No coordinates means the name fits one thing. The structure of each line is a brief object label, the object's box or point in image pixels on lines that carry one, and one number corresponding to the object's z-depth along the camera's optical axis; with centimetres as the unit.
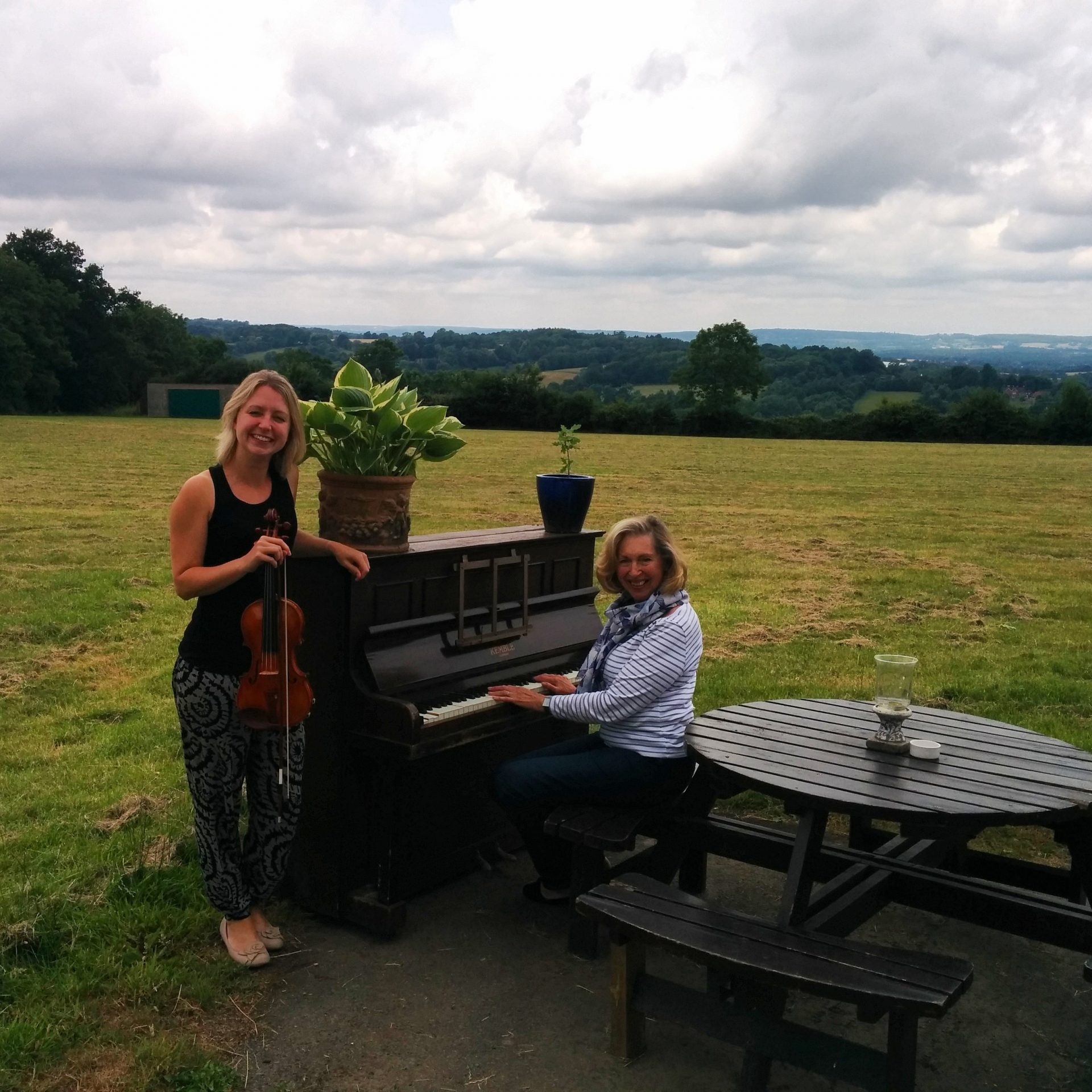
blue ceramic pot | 518
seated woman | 410
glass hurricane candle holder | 382
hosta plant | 423
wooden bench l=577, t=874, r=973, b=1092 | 297
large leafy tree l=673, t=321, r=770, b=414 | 7381
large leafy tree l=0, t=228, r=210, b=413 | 6875
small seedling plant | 552
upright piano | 418
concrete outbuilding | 6200
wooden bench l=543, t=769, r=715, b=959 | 394
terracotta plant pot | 428
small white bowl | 379
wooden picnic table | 343
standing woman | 372
